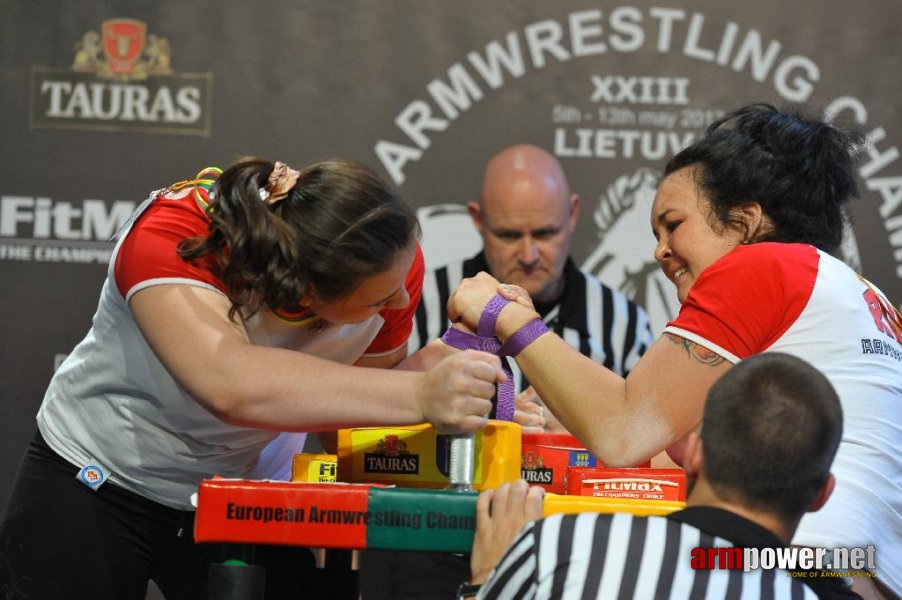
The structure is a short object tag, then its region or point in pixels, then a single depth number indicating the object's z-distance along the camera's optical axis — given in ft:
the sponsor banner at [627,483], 9.72
